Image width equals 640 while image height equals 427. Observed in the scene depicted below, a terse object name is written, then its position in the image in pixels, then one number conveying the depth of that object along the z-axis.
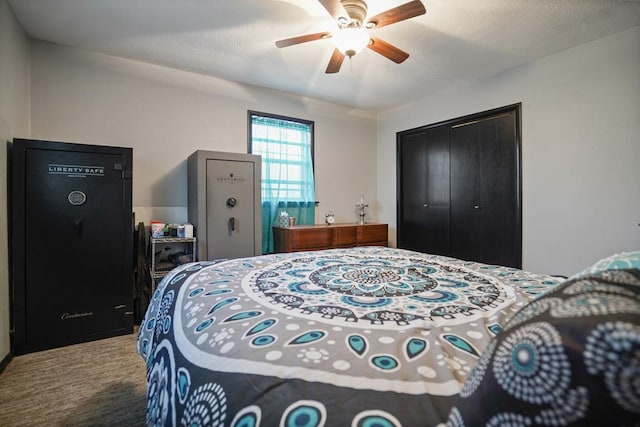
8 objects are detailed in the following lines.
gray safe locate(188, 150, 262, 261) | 2.89
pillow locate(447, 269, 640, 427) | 0.29
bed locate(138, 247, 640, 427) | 0.53
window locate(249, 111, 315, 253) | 3.83
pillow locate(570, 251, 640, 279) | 0.51
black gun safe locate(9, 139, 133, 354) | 2.18
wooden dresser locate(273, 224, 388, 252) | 3.65
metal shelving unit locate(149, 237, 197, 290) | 2.76
